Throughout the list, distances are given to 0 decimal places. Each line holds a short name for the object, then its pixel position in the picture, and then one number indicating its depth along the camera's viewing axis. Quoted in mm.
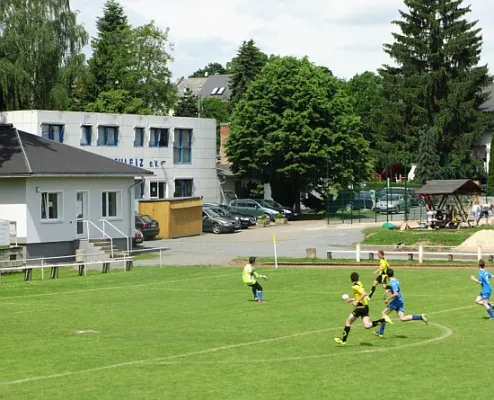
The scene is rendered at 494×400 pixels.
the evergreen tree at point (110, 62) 108812
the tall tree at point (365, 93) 126650
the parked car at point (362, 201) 82188
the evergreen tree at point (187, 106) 135125
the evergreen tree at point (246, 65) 127000
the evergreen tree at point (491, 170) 99375
